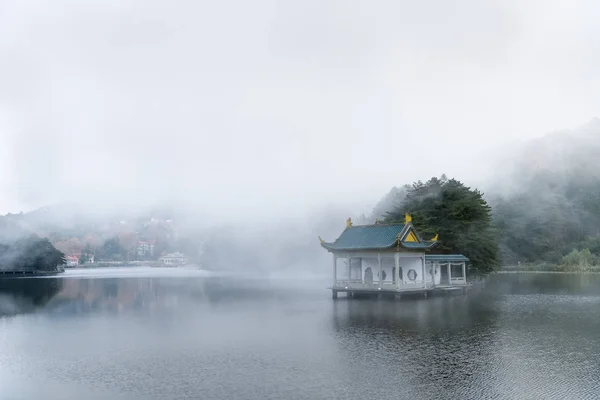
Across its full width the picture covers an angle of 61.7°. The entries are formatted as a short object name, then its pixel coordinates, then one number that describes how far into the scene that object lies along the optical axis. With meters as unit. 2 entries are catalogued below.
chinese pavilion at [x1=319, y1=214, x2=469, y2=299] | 40.62
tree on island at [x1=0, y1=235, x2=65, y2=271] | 105.94
